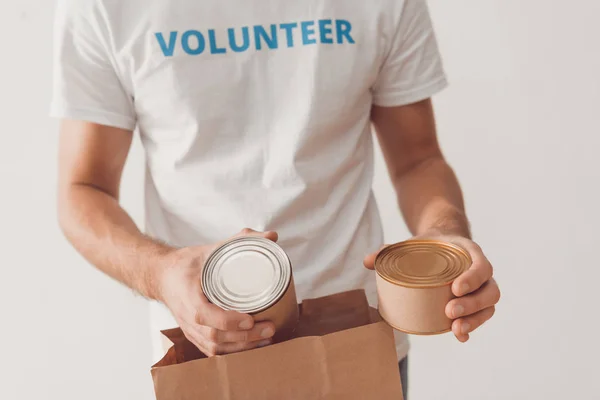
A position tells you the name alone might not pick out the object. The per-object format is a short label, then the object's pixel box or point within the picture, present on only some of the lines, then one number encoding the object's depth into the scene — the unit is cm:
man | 85
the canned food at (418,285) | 59
